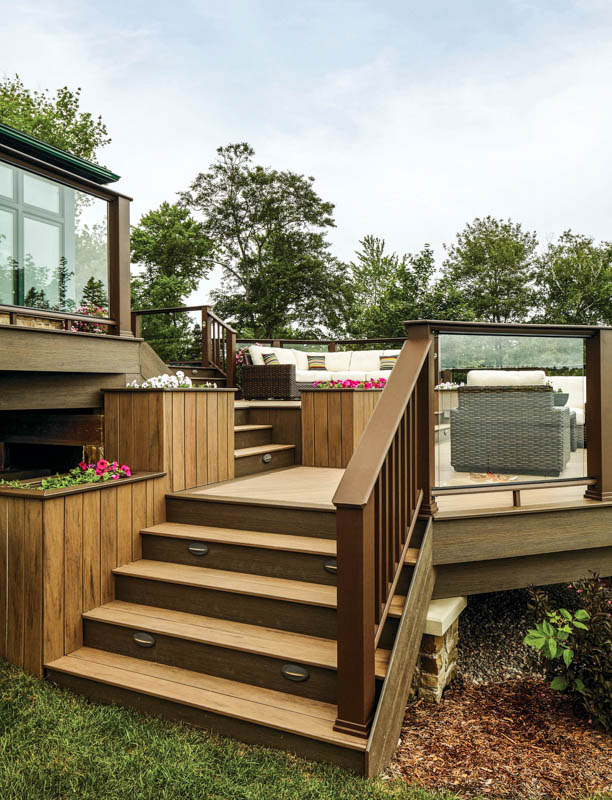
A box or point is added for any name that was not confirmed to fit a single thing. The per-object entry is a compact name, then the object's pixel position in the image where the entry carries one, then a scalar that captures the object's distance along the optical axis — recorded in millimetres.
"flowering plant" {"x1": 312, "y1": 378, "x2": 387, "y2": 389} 5005
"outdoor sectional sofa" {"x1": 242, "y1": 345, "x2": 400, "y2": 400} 7434
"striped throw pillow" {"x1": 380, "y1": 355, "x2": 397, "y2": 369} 8388
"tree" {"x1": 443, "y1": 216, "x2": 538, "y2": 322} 24500
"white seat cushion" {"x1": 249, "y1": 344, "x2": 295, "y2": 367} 8023
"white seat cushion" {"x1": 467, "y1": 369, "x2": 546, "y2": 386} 2926
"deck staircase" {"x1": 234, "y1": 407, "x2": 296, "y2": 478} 4463
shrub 2488
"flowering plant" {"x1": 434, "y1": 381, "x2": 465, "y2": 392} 2812
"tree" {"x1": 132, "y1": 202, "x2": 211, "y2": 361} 17719
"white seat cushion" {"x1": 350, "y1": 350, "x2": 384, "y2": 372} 8547
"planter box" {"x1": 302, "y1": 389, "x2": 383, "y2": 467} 4844
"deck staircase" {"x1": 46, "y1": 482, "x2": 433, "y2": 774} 2152
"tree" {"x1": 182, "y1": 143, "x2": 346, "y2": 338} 20688
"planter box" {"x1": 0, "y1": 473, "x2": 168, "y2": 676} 2615
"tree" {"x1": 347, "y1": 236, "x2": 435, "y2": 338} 16016
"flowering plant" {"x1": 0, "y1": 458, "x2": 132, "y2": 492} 2920
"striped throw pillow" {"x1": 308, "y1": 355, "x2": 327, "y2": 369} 8727
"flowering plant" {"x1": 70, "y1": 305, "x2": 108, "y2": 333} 3662
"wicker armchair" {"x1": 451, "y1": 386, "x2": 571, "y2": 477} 2965
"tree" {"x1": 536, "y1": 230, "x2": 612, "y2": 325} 22734
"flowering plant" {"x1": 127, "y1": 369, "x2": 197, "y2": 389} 3764
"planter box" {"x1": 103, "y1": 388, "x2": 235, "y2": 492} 3471
